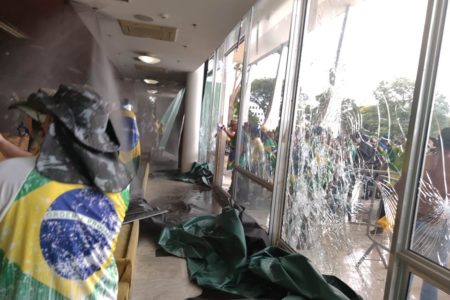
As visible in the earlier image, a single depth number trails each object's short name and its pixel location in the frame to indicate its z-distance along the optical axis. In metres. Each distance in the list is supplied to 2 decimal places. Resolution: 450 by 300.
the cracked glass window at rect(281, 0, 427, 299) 1.54
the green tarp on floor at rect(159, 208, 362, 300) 1.83
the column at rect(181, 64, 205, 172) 5.95
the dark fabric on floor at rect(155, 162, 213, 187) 5.39
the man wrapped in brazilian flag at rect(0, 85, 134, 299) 0.72
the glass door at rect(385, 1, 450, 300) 1.28
